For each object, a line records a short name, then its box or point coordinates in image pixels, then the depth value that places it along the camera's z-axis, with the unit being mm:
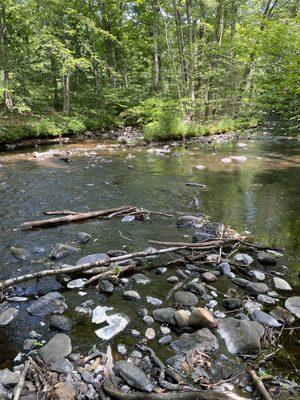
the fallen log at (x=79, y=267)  3525
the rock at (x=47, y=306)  3400
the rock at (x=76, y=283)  3873
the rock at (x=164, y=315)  3299
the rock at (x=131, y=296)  3676
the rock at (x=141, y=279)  4035
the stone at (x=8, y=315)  3234
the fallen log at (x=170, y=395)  2311
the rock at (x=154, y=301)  3607
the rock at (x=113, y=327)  3112
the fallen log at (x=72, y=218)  5590
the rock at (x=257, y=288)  3839
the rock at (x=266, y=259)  4547
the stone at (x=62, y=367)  2629
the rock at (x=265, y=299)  3680
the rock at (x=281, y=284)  3965
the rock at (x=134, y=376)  2482
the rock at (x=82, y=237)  5135
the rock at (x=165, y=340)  3020
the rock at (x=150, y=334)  3080
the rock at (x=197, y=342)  2932
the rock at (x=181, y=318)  3217
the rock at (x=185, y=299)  3596
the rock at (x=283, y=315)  3346
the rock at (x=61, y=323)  3170
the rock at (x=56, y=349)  2742
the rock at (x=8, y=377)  2469
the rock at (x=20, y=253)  4573
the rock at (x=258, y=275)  4141
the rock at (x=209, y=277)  4059
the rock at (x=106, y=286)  3768
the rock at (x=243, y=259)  4539
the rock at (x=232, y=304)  3537
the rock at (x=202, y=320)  3193
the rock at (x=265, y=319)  3294
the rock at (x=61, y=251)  4598
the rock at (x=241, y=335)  2928
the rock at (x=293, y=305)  3506
